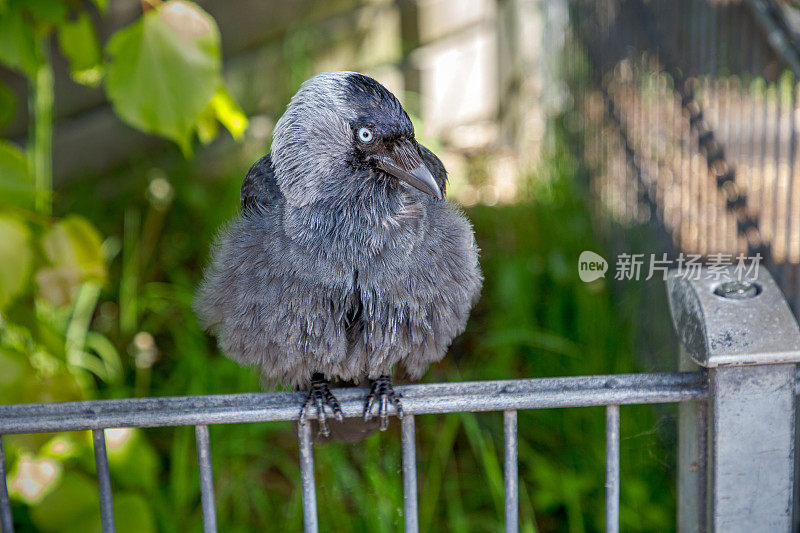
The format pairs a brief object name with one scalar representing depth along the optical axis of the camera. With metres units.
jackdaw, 1.78
